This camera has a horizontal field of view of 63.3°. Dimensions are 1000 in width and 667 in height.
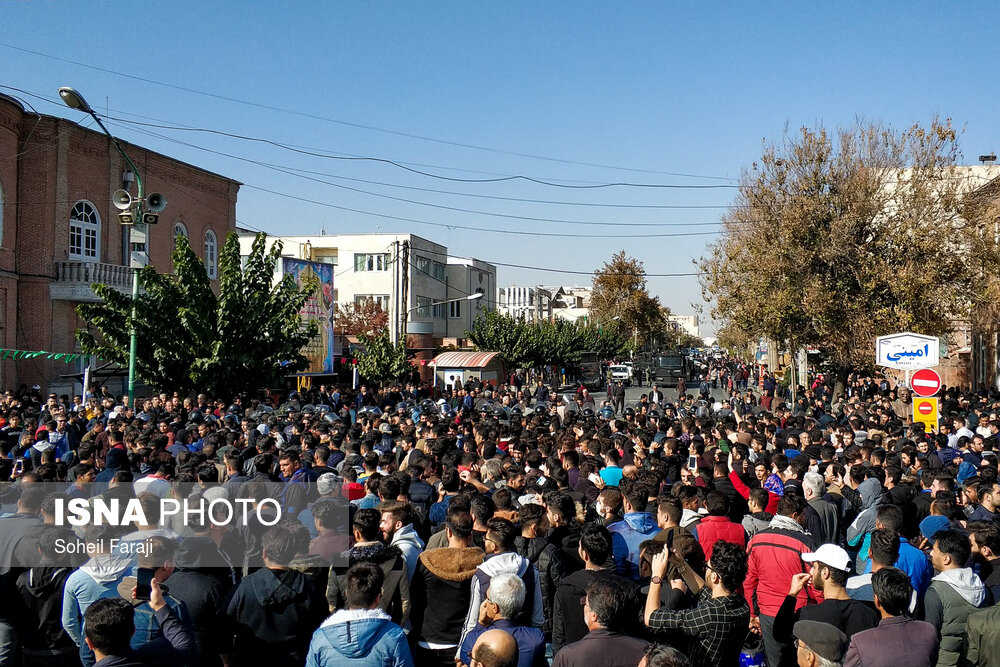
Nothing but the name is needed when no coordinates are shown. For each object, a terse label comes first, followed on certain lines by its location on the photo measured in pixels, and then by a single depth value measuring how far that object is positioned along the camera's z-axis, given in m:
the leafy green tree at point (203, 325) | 19.11
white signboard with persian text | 14.99
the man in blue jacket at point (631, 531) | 5.92
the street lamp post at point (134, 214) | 14.76
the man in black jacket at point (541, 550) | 5.66
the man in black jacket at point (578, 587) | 4.84
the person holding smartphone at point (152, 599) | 4.12
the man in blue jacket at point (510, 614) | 4.29
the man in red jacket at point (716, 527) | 6.23
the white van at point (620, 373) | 47.53
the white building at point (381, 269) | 55.38
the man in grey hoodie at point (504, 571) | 4.60
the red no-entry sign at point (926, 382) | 13.92
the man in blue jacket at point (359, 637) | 3.96
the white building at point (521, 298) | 111.19
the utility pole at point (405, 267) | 36.73
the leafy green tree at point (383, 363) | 30.91
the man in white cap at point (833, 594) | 4.65
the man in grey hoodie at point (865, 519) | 6.80
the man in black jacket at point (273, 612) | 4.73
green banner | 21.98
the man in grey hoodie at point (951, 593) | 4.95
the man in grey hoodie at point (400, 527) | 5.65
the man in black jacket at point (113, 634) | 3.67
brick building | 25.95
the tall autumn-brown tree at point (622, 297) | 70.38
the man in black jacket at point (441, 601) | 5.08
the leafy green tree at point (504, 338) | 45.25
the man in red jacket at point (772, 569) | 5.56
